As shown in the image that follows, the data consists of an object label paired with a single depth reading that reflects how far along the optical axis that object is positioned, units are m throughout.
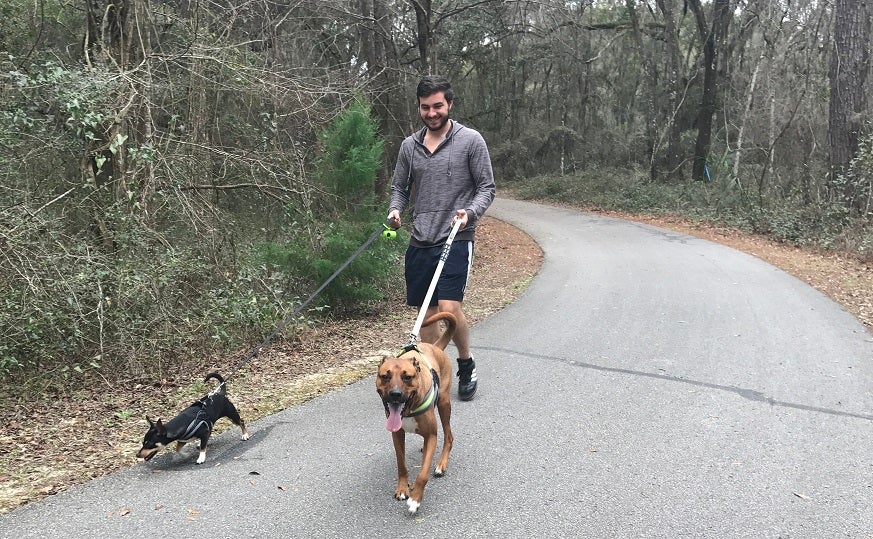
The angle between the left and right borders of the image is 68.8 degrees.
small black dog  3.68
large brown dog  3.04
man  4.40
